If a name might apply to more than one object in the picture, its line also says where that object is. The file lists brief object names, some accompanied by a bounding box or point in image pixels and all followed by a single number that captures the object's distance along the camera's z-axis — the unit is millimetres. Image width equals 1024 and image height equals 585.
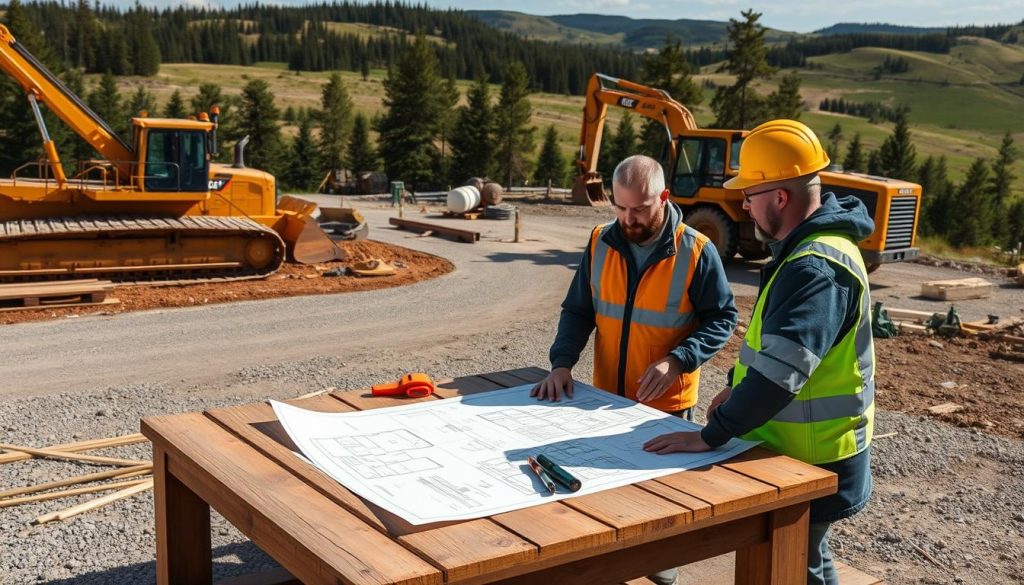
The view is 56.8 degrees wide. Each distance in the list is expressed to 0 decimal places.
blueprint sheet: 2656
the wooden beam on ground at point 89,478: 6086
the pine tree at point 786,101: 50844
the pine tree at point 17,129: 42344
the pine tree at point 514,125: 49906
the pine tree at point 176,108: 51000
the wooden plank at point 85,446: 6758
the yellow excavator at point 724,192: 17281
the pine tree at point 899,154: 67062
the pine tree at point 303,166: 54188
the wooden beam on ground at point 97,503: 5680
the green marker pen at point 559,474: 2719
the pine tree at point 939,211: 71375
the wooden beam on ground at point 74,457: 6621
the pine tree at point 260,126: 49250
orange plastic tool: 3736
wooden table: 2309
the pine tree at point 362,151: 54906
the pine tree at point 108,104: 50062
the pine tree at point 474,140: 51625
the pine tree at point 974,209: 69750
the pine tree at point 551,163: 58312
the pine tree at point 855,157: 79106
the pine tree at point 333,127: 58406
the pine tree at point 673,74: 45938
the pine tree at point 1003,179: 76750
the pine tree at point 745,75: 48250
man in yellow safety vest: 2943
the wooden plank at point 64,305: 13133
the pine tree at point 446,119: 53312
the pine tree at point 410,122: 51281
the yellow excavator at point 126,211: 15031
